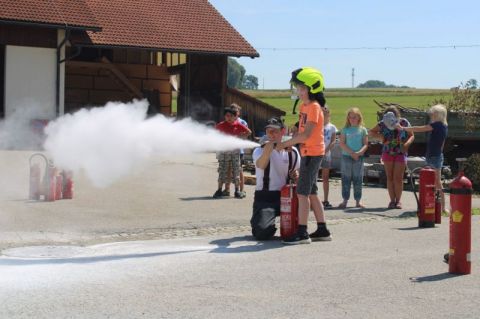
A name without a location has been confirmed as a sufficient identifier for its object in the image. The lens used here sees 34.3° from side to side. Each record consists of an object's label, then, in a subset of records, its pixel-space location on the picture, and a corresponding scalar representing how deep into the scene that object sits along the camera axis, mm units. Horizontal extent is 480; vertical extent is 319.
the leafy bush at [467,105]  22641
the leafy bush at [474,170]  19625
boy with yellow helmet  9336
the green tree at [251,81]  148650
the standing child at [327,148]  13097
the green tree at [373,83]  150000
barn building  25141
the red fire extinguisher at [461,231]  7879
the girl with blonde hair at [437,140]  12398
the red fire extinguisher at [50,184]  12859
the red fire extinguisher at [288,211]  9609
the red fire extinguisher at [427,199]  11180
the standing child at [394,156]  13320
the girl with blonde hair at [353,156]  13539
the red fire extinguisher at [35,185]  12953
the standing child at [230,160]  13586
